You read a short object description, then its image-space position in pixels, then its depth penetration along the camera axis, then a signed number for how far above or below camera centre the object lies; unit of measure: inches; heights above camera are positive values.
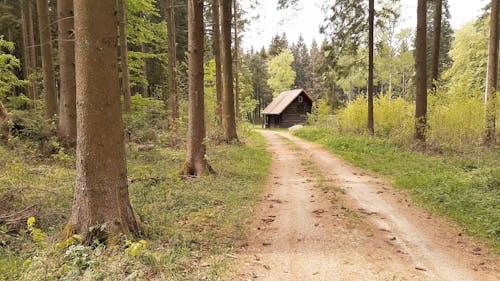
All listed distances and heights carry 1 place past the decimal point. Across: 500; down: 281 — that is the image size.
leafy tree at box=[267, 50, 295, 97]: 2348.7 +328.5
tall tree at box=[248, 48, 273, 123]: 2670.0 +225.1
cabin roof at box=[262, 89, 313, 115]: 1660.9 +85.0
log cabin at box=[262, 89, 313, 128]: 1691.7 +43.1
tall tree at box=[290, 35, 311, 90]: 3088.6 +523.9
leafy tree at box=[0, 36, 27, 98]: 428.5 +83.9
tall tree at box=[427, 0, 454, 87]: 1554.3 +388.7
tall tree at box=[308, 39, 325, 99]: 2413.9 +343.4
